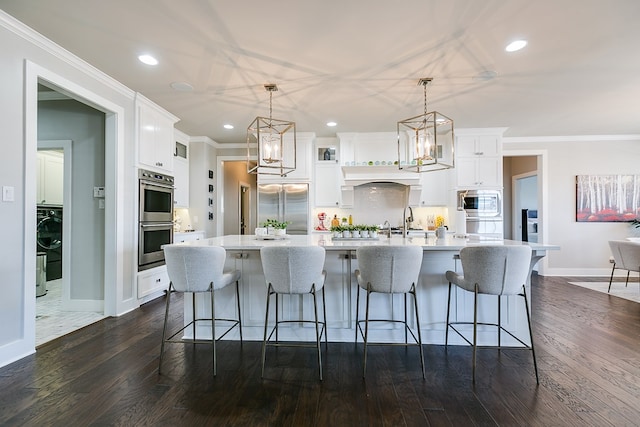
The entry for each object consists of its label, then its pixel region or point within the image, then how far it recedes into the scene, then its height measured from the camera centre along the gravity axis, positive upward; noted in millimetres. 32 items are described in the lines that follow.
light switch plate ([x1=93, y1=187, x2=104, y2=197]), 3533 +291
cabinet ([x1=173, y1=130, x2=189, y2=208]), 5133 +816
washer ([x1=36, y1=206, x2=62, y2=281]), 4934 -350
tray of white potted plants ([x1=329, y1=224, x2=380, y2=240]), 2920 -171
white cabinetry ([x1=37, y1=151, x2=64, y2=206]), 5082 +670
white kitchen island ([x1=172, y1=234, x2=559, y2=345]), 2631 -787
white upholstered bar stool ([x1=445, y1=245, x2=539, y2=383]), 2074 -382
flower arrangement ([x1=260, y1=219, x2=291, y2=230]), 3188 -103
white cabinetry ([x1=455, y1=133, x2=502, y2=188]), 5289 +955
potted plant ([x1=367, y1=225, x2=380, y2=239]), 2914 -166
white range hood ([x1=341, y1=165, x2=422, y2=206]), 5289 +686
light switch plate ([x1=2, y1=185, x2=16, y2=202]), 2268 +177
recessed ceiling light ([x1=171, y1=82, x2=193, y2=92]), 3422 +1511
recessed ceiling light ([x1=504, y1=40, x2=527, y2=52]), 2611 +1508
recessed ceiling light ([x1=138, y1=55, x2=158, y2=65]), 2867 +1524
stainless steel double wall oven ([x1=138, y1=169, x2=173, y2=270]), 3809 -15
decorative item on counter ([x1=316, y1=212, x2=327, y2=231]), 5864 -43
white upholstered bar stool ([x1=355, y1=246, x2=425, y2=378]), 2117 -379
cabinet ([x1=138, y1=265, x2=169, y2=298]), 3788 -878
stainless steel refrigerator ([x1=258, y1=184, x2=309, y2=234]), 5531 +210
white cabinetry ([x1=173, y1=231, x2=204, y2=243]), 4765 -335
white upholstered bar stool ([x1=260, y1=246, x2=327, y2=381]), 2125 -380
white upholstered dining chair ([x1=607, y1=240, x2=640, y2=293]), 4043 -568
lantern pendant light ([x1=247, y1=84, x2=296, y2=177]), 2980 +704
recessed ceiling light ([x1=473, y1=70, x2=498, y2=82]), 3148 +1502
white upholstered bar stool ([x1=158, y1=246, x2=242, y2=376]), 2188 -385
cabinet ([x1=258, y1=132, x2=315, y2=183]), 5539 +971
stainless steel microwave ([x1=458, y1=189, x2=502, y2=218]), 5266 +190
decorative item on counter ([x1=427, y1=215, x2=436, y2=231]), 5720 -138
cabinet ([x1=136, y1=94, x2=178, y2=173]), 3810 +1107
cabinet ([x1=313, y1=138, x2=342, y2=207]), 5660 +631
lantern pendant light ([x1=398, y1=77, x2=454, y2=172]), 4356 +1371
